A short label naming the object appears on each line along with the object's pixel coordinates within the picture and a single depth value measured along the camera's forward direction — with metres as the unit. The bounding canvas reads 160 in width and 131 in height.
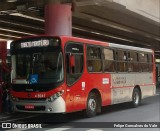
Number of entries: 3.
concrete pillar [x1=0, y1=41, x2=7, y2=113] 14.77
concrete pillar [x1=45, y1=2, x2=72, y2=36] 18.66
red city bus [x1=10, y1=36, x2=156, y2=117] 12.43
